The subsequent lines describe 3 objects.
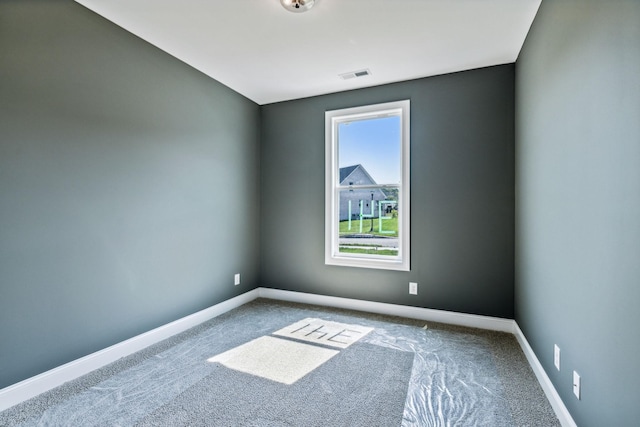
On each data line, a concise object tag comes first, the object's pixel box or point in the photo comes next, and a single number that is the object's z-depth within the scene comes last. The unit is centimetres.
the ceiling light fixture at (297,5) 203
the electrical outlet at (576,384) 147
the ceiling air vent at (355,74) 309
